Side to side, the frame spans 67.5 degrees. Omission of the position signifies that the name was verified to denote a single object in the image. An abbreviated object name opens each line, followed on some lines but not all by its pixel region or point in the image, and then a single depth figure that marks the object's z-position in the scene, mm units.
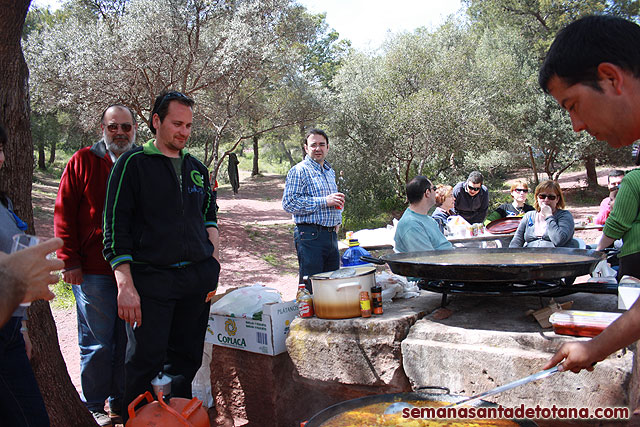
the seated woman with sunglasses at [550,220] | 5098
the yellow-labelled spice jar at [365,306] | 2852
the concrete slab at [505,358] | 2072
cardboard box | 3176
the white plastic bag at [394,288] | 3294
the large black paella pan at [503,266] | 2326
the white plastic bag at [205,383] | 3686
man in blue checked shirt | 4500
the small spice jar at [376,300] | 2879
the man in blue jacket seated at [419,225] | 3861
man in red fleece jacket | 3158
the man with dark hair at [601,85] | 1300
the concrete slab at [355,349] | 2656
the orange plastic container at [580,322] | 2236
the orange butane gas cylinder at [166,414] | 2379
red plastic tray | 6383
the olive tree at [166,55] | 10898
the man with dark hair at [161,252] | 2588
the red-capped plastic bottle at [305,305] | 3039
